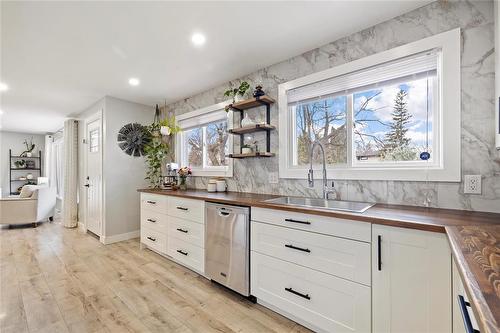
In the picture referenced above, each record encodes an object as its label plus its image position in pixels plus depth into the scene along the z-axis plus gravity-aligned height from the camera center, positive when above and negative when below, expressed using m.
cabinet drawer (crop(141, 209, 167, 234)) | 2.93 -0.73
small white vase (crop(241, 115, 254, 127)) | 2.60 +0.49
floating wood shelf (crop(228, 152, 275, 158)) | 2.45 +0.11
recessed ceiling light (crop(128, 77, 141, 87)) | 3.00 +1.12
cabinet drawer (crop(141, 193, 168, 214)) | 2.92 -0.49
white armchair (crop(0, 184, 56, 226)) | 4.52 -0.82
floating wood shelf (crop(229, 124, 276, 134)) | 2.42 +0.40
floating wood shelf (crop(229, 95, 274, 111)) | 2.45 +0.69
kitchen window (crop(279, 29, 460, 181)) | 1.56 +0.41
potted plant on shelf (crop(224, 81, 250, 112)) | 2.66 +0.88
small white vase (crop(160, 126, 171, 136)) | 3.55 +0.55
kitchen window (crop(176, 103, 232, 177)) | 3.18 +0.36
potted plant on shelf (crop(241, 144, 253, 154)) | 2.62 +0.18
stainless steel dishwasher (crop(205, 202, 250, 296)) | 1.99 -0.74
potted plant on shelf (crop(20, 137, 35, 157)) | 7.19 +0.58
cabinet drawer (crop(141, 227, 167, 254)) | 2.93 -0.99
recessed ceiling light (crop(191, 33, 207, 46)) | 2.03 +1.14
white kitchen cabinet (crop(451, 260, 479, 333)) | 1.07 -0.68
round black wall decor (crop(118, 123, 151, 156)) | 3.83 +0.47
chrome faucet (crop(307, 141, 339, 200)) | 2.06 -0.15
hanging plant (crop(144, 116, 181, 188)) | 3.67 +0.25
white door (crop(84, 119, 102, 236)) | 3.84 -0.19
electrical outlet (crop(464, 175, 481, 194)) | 1.46 -0.13
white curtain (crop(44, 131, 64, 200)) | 6.65 +0.21
